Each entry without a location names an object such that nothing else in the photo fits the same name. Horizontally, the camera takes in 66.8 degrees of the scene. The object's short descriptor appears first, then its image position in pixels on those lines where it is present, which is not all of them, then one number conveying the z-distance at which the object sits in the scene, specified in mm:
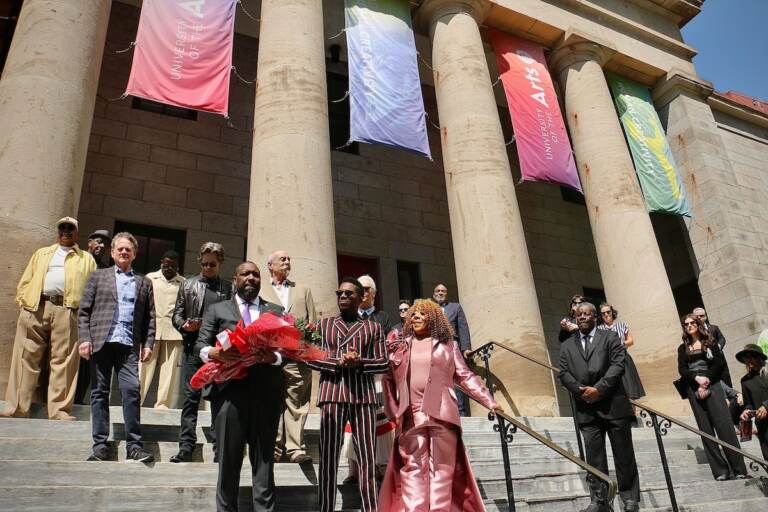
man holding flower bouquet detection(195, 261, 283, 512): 3938
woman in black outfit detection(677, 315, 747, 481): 6969
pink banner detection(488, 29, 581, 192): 11859
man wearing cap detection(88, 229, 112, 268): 6398
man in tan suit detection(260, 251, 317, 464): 5457
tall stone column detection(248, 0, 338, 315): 7988
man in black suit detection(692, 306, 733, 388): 7979
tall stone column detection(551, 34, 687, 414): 11578
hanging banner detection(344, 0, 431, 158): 10273
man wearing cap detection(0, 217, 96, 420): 5688
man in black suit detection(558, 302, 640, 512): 5516
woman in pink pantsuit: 4379
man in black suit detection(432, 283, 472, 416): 8547
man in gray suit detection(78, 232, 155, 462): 4949
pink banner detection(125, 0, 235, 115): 9000
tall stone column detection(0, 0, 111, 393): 6832
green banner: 13547
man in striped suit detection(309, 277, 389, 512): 4398
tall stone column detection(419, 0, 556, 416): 9531
